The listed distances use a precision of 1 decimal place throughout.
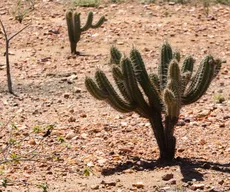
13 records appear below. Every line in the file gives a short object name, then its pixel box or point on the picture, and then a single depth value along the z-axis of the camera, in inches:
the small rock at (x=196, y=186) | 352.0
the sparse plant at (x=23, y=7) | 787.5
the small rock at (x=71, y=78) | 588.1
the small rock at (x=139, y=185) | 358.6
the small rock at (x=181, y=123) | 470.7
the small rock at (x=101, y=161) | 400.8
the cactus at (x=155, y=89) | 383.5
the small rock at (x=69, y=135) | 452.2
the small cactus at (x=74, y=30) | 677.1
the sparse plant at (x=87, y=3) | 851.5
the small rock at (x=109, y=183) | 363.9
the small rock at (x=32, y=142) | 441.7
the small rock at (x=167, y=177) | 364.1
